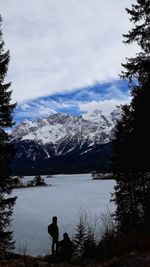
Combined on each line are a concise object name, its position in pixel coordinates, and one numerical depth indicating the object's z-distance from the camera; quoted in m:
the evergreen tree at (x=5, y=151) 11.42
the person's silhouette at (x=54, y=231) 9.07
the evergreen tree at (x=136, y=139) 10.96
